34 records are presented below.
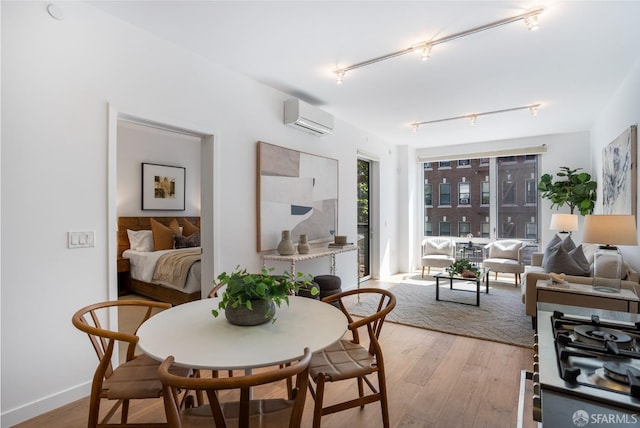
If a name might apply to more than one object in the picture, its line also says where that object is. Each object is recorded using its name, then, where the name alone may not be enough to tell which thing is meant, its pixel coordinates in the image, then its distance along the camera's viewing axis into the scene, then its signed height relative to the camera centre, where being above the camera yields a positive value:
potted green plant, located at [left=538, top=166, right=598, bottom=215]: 5.18 +0.37
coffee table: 4.45 -0.90
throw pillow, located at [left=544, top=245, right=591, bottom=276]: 3.50 -0.52
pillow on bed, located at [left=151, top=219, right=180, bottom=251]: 5.31 -0.38
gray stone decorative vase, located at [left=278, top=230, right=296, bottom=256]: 3.54 -0.35
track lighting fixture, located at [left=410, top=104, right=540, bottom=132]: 4.36 +1.38
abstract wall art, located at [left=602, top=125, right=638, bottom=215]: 3.16 +0.42
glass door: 6.03 -0.06
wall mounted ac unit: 3.80 +1.12
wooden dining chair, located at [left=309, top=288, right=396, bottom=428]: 1.61 -0.79
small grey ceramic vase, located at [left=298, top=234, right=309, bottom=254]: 3.75 -0.38
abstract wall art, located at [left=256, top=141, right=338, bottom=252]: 3.60 +0.21
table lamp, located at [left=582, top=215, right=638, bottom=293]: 2.62 -0.21
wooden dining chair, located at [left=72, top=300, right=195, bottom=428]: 1.47 -0.78
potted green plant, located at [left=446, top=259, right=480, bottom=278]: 4.60 -0.79
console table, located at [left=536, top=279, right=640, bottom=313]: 2.63 -0.71
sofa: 2.95 -0.66
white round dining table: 1.22 -0.53
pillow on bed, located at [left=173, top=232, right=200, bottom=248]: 5.35 -0.45
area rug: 3.53 -1.23
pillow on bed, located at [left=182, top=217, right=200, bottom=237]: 5.88 -0.29
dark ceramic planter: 1.55 -0.47
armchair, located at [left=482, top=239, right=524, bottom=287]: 5.62 -0.78
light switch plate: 2.18 -0.18
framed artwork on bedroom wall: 5.80 +0.45
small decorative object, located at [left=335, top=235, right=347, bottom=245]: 4.27 -0.35
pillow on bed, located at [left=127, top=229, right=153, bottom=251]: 5.30 -0.44
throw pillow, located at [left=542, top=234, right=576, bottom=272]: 3.90 -0.39
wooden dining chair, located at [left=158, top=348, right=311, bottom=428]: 0.98 -0.64
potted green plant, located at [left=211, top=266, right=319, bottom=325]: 1.52 -0.39
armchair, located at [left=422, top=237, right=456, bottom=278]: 6.17 -0.77
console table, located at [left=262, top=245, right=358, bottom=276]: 3.41 -0.46
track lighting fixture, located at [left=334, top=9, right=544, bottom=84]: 2.34 +1.37
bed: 4.07 -0.63
